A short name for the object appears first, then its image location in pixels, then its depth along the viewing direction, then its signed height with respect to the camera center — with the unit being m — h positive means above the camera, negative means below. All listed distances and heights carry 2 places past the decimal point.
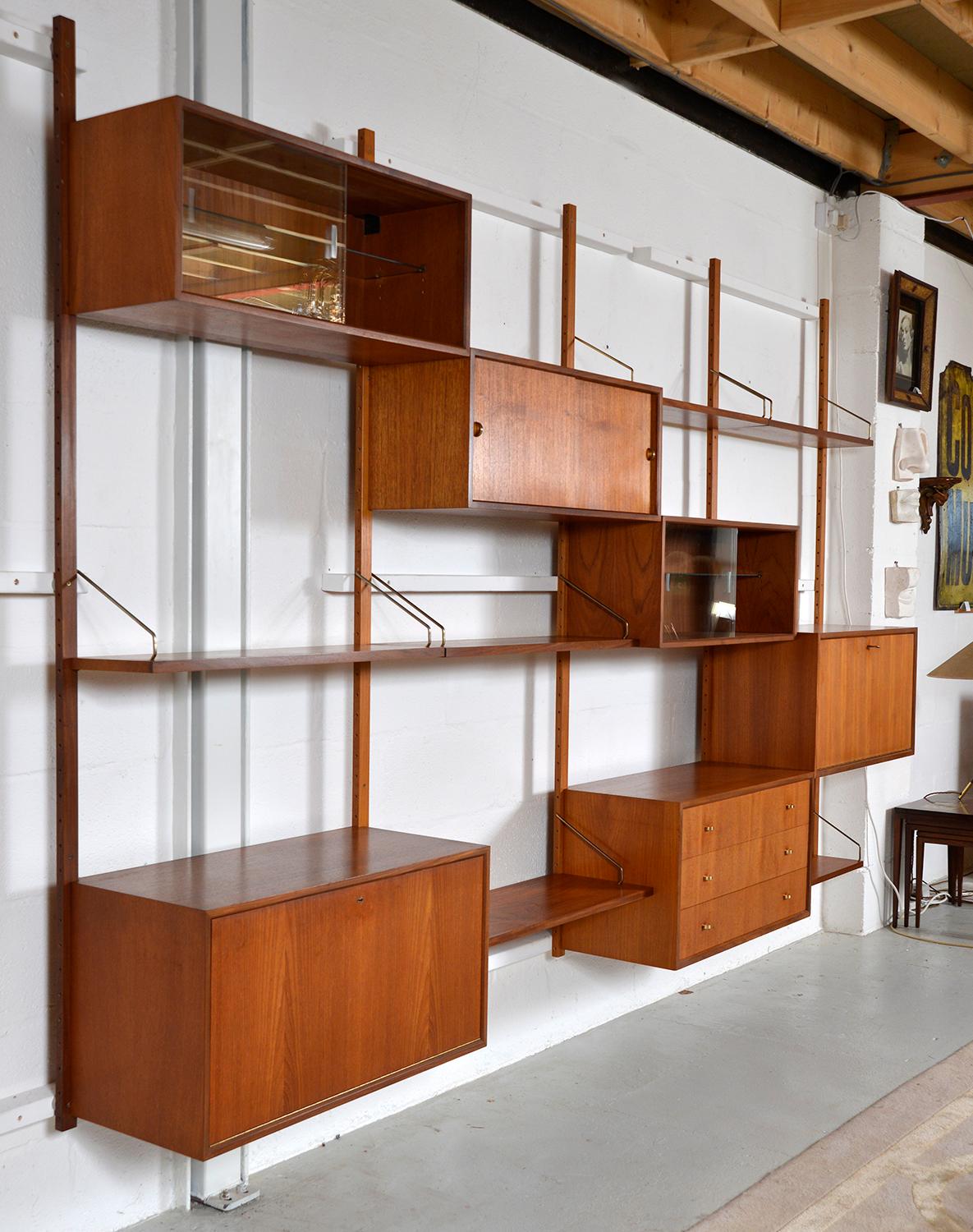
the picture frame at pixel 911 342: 5.85 +0.96
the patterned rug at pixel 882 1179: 3.18 -1.57
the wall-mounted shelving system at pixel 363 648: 2.68 -0.24
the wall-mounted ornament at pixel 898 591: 5.94 -0.15
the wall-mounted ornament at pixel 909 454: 5.95 +0.46
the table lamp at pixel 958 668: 5.84 -0.48
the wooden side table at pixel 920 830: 5.82 -1.19
